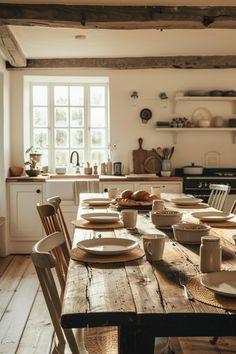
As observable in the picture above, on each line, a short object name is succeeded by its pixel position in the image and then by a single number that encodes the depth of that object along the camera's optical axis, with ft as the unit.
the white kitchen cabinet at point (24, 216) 17.62
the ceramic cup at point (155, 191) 12.20
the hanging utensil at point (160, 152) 18.98
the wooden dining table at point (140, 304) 3.74
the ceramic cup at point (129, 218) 7.75
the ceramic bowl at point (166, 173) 18.11
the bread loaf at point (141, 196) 10.44
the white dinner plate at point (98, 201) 10.86
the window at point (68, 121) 19.90
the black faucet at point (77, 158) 19.33
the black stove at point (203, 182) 17.30
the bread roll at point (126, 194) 10.56
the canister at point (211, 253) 4.85
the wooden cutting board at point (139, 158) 19.02
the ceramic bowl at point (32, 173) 18.01
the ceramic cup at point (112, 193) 12.00
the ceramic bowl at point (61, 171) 19.08
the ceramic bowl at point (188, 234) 6.52
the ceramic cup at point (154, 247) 5.46
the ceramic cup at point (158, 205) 9.31
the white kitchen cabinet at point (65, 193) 17.38
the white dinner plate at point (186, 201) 11.04
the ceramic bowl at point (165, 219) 7.74
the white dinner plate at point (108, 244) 5.82
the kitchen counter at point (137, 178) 17.21
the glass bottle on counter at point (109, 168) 18.86
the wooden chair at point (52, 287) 4.61
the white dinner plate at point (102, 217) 8.21
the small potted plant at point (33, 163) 18.04
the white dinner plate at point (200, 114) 18.97
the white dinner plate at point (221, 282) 4.06
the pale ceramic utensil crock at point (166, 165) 18.40
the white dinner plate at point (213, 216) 8.35
